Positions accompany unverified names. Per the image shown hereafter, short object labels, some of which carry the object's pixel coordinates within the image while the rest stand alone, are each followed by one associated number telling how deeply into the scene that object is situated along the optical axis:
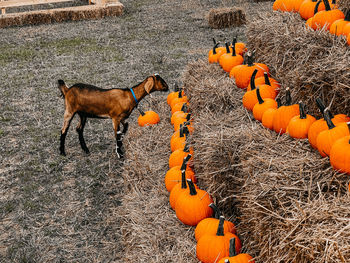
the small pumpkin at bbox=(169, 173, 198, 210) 3.97
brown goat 5.70
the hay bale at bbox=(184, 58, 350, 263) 2.28
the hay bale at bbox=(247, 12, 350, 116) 3.28
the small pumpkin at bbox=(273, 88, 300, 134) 3.59
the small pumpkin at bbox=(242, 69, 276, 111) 4.25
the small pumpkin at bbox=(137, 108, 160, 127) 6.17
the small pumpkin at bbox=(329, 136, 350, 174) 2.66
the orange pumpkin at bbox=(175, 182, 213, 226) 3.75
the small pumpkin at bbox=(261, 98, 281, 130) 3.76
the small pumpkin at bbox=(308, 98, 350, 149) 3.13
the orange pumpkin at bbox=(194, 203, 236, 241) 3.42
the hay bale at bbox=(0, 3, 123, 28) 15.35
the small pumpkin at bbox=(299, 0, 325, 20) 4.78
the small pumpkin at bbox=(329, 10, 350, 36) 3.92
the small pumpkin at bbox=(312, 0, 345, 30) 4.17
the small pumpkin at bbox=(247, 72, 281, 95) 4.39
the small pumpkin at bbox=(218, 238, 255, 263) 2.94
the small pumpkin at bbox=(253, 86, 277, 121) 3.96
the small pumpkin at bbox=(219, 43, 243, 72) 5.40
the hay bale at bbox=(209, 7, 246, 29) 12.90
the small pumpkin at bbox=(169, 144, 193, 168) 4.55
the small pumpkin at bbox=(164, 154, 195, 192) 4.27
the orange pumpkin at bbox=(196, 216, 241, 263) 3.21
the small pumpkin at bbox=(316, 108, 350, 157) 2.94
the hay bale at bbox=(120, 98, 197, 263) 3.62
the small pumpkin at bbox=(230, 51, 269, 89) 4.72
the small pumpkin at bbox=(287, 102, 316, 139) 3.33
